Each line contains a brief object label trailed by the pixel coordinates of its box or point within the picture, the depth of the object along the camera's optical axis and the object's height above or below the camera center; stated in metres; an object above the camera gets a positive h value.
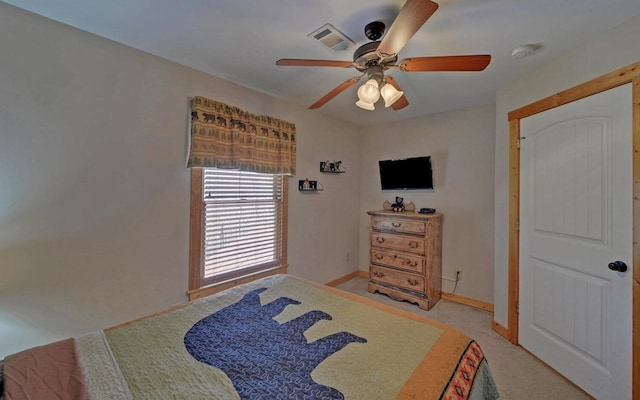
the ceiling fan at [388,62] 1.26 +0.85
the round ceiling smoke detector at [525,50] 1.93 +1.17
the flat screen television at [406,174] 3.52 +0.43
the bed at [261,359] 0.92 -0.66
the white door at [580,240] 1.68 -0.26
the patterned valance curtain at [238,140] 2.29 +0.63
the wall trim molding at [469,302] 3.15 -1.23
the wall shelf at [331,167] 3.61 +0.52
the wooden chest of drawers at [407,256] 3.17 -0.67
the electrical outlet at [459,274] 3.38 -0.91
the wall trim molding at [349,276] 3.82 -1.16
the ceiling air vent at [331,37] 1.72 +1.16
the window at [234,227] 2.38 -0.26
